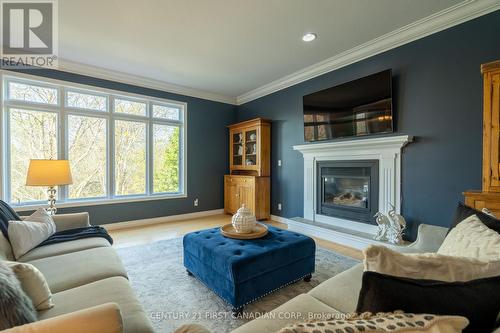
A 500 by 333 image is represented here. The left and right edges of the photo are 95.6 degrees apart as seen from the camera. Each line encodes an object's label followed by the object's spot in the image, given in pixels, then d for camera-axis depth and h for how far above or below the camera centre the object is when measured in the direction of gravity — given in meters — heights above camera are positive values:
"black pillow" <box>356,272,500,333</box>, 0.61 -0.37
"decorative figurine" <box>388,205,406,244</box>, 2.77 -0.78
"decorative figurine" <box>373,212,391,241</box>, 2.91 -0.79
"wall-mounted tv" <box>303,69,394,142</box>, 3.02 +0.84
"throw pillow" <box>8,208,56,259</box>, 1.76 -0.54
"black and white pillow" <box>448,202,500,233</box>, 1.09 -0.29
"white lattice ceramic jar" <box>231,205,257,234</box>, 2.24 -0.56
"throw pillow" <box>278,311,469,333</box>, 0.53 -0.38
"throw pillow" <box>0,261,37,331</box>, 0.78 -0.50
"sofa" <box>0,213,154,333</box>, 0.77 -0.70
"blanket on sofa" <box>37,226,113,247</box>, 2.07 -0.66
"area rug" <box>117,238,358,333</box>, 1.73 -1.16
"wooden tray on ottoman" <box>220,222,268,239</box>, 2.16 -0.67
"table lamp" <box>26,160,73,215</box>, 2.52 -0.07
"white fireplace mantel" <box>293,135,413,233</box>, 2.97 +0.07
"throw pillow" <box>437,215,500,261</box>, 0.89 -0.35
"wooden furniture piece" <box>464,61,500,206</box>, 1.91 +0.18
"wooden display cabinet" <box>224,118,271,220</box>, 4.69 -0.12
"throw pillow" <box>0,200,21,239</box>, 1.77 -0.42
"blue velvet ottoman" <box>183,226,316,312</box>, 1.76 -0.83
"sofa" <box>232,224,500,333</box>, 1.01 -0.72
